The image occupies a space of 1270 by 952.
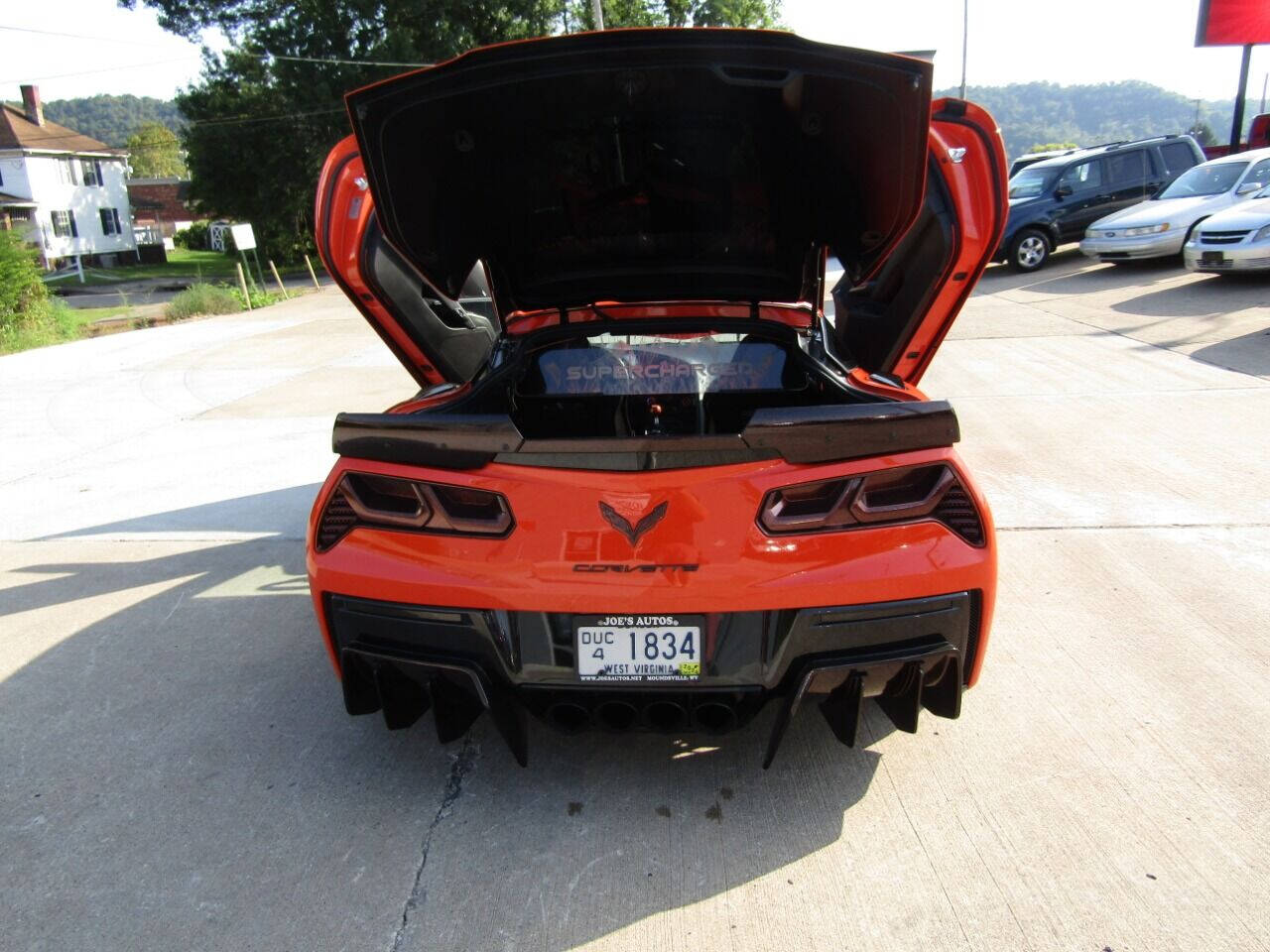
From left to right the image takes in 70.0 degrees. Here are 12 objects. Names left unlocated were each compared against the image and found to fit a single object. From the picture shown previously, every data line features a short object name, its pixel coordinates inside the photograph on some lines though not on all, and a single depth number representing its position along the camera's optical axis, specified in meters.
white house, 49.53
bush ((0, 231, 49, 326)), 16.05
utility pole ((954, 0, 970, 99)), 35.06
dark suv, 15.11
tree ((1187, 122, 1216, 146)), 43.47
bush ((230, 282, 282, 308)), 22.20
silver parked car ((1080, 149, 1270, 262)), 12.62
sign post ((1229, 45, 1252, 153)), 24.33
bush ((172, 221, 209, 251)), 69.00
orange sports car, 2.23
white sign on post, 22.36
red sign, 24.88
